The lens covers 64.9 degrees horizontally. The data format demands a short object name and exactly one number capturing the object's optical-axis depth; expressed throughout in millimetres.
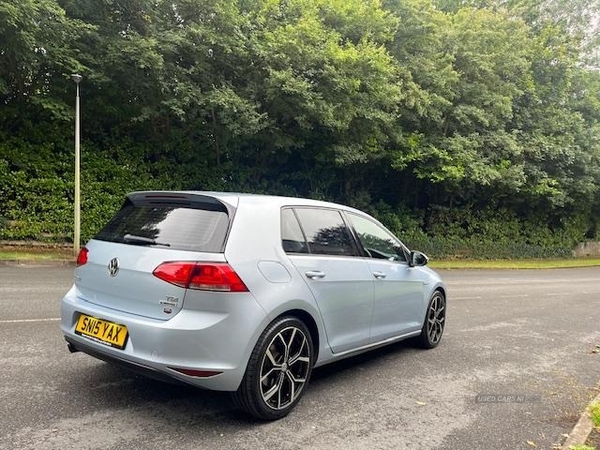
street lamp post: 14383
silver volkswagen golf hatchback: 3193
